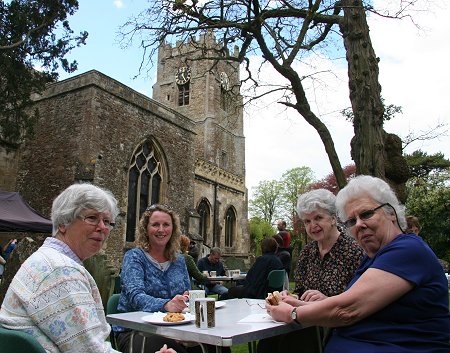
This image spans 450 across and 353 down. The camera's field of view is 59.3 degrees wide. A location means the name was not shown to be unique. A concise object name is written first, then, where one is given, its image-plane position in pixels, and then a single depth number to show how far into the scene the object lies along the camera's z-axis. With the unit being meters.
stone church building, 13.54
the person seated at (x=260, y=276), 4.82
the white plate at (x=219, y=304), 2.96
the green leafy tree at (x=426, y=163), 28.00
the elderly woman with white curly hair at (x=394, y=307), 1.84
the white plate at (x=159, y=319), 2.26
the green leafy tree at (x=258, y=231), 39.83
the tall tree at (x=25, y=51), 10.65
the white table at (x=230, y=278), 6.93
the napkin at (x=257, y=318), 2.39
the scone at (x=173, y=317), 2.29
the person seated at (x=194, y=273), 6.07
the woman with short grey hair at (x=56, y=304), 1.55
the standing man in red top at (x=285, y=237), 8.62
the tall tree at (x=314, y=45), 4.57
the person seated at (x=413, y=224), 5.08
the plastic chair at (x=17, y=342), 1.33
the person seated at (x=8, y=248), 10.14
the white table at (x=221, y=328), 1.94
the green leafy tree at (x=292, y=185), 43.72
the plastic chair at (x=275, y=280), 5.01
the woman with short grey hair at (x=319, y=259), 3.04
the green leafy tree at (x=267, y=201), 45.41
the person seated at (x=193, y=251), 10.21
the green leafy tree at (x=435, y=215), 20.42
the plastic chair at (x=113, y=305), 3.16
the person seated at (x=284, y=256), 7.80
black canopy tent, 7.98
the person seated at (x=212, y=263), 8.77
